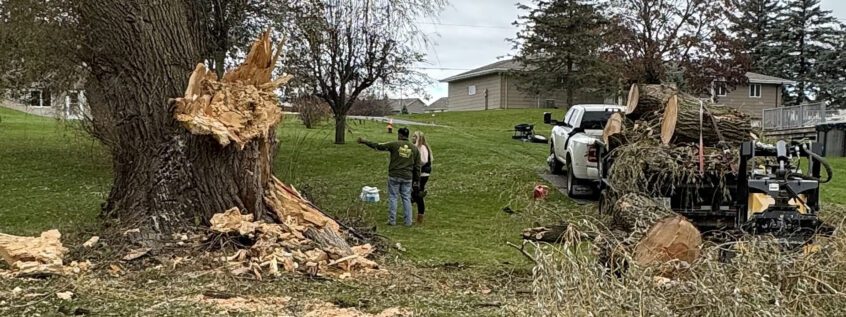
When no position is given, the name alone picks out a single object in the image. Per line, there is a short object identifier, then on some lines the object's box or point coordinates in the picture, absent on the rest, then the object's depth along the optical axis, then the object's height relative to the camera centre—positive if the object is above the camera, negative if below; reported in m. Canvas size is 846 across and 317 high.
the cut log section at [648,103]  11.23 +0.19
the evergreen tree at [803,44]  49.50 +4.77
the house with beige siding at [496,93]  43.75 +1.31
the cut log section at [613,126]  11.22 -0.14
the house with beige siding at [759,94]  45.19 +1.40
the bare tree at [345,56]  17.59 +1.46
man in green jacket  11.16 -0.81
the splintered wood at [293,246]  7.55 -1.37
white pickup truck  12.85 -0.52
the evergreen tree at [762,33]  51.62 +5.69
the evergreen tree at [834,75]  46.78 +2.70
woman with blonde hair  12.23 -0.68
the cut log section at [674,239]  6.02 -0.94
